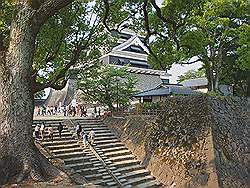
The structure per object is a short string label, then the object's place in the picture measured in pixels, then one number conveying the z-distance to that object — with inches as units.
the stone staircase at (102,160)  506.3
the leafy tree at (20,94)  336.2
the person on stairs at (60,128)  611.8
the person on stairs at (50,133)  585.4
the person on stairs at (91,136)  613.8
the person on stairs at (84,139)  597.1
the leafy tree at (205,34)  714.8
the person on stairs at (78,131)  623.8
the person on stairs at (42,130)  581.9
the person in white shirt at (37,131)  576.7
